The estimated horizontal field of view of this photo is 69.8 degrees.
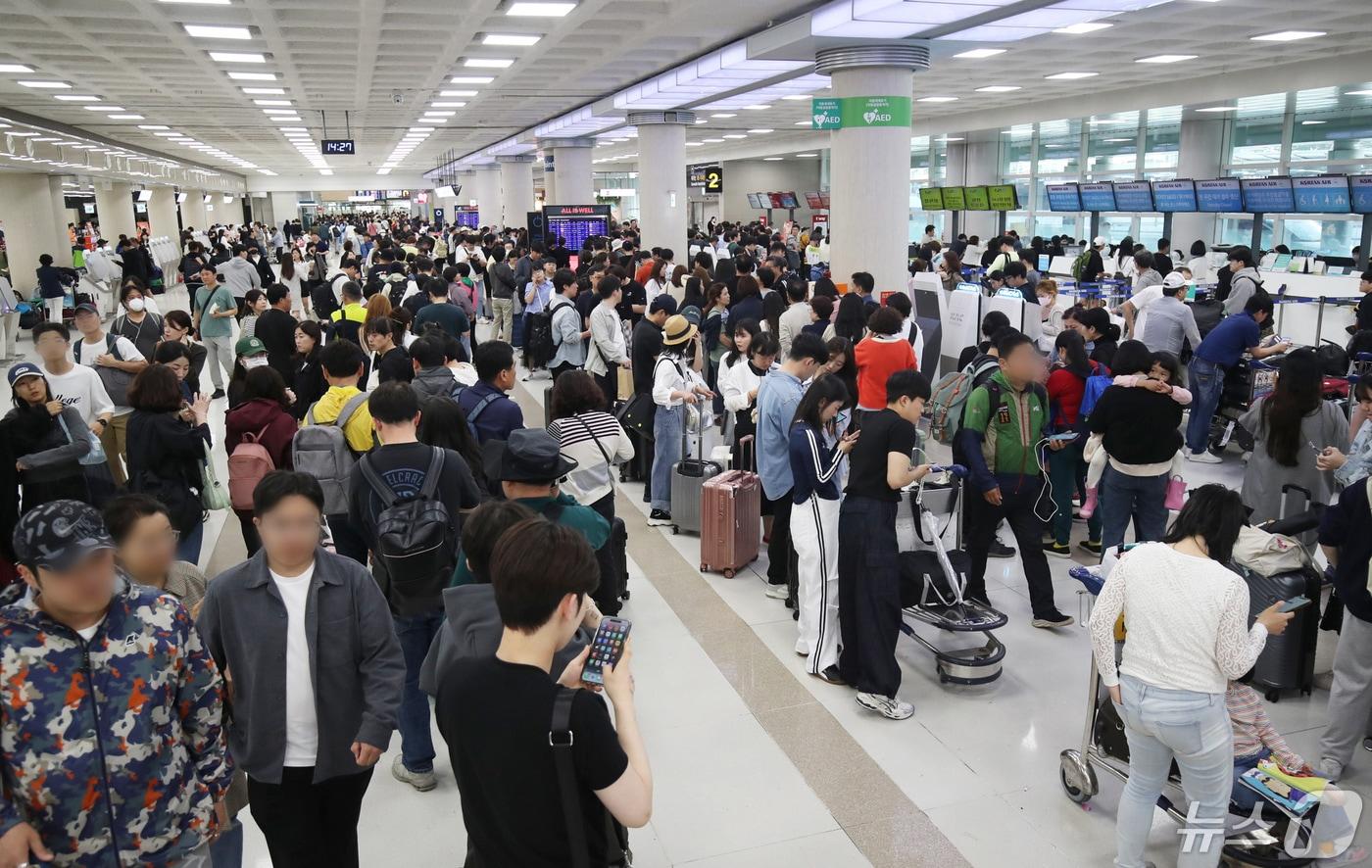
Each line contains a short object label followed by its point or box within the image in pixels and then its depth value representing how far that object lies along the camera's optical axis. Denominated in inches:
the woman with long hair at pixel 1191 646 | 126.3
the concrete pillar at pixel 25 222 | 898.1
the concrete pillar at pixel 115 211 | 1284.4
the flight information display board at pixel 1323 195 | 561.3
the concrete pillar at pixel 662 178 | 748.0
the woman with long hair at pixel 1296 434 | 228.2
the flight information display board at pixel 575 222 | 821.2
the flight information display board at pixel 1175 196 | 685.9
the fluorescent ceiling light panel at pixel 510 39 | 447.5
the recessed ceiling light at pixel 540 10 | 375.6
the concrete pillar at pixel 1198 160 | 779.4
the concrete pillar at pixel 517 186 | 1302.9
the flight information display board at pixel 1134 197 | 733.3
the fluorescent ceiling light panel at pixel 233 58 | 474.8
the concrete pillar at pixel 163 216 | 1488.7
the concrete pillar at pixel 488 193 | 1624.0
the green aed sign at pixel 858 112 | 447.5
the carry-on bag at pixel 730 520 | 265.9
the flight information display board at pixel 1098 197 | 770.5
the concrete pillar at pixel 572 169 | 1005.8
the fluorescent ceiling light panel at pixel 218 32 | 405.4
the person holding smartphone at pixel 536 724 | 78.1
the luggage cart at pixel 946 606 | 199.8
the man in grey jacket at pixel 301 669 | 109.7
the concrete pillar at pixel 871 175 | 447.2
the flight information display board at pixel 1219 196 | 645.3
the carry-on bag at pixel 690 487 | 296.2
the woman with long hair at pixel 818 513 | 195.8
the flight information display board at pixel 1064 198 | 806.5
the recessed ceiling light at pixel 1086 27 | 438.6
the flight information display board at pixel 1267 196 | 605.0
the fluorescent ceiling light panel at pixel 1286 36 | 491.1
